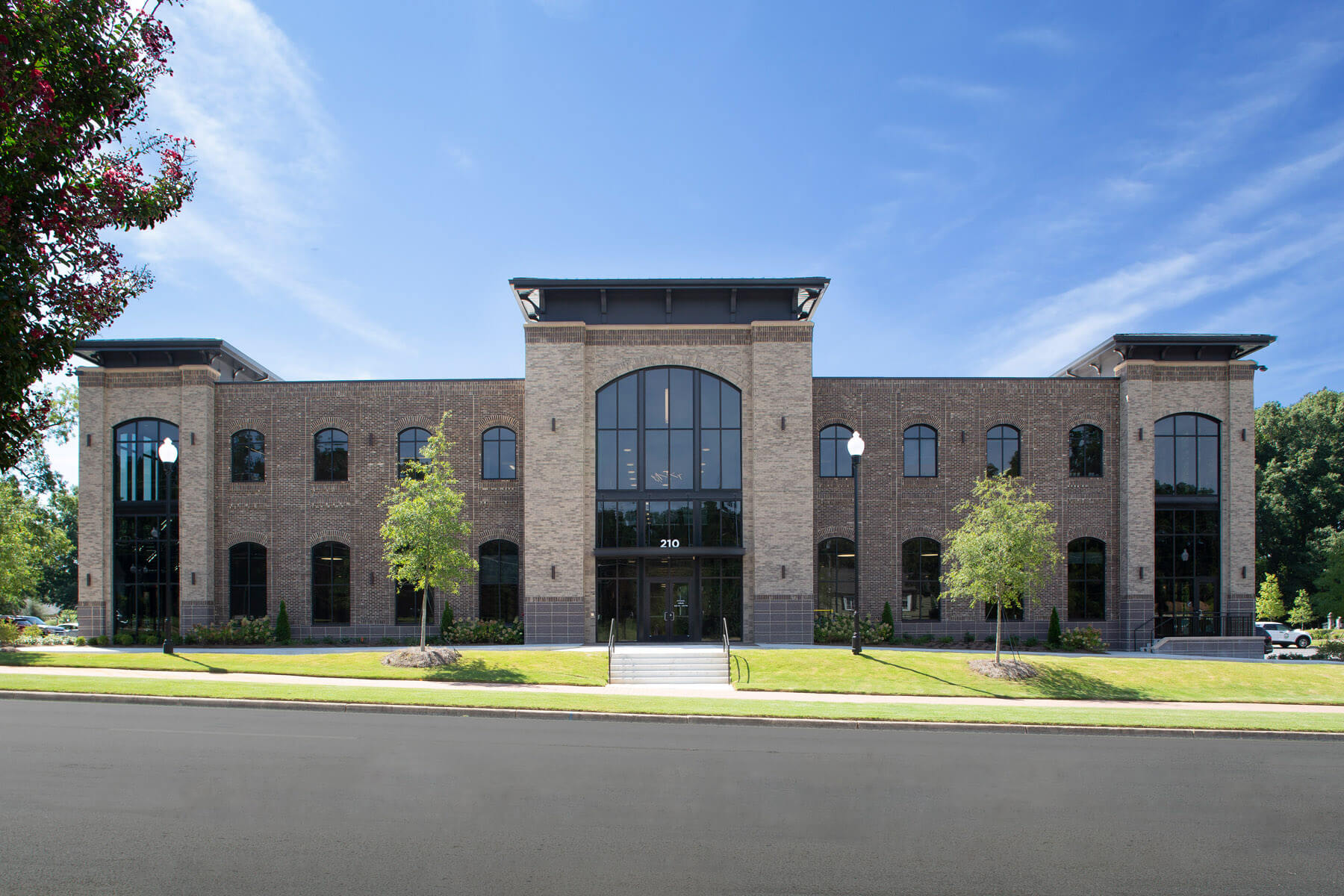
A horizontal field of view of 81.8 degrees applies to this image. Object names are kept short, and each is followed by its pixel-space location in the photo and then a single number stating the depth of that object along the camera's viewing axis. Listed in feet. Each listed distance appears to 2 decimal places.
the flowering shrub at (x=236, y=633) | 91.09
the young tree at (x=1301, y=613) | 145.89
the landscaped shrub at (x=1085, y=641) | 90.07
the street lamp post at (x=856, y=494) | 74.18
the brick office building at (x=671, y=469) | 91.45
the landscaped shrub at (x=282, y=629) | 92.32
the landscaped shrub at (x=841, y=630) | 90.53
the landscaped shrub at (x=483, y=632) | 90.94
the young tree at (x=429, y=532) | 72.28
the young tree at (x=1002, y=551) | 72.18
